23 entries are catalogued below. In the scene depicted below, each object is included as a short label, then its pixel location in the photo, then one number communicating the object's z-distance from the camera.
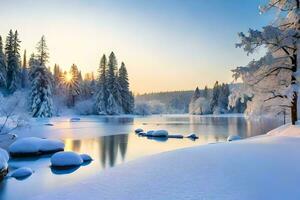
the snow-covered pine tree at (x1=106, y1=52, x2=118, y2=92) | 78.62
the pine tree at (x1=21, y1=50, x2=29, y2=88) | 69.25
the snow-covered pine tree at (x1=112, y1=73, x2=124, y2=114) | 79.31
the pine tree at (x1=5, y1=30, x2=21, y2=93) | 62.46
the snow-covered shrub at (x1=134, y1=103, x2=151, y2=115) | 94.70
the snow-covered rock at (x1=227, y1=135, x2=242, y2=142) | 29.79
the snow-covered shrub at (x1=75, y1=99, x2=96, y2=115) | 77.38
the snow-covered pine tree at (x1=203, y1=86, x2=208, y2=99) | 126.12
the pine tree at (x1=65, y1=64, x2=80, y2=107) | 79.85
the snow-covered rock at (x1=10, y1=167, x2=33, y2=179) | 15.39
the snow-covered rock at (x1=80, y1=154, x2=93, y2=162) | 19.48
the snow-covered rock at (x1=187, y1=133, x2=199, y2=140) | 33.38
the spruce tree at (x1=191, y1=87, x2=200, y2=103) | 121.81
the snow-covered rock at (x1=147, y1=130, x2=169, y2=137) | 34.38
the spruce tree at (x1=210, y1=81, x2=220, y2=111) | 108.06
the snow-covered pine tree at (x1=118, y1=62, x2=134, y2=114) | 82.94
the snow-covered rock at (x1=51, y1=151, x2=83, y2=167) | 17.62
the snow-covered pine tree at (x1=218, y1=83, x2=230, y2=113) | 106.69
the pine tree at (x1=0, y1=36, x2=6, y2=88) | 58.99
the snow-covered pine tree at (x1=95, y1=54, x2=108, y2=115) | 75.94
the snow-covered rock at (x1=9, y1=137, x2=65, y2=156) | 21.78
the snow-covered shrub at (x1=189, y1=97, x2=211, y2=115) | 114.50
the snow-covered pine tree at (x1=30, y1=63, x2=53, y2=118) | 57.64
